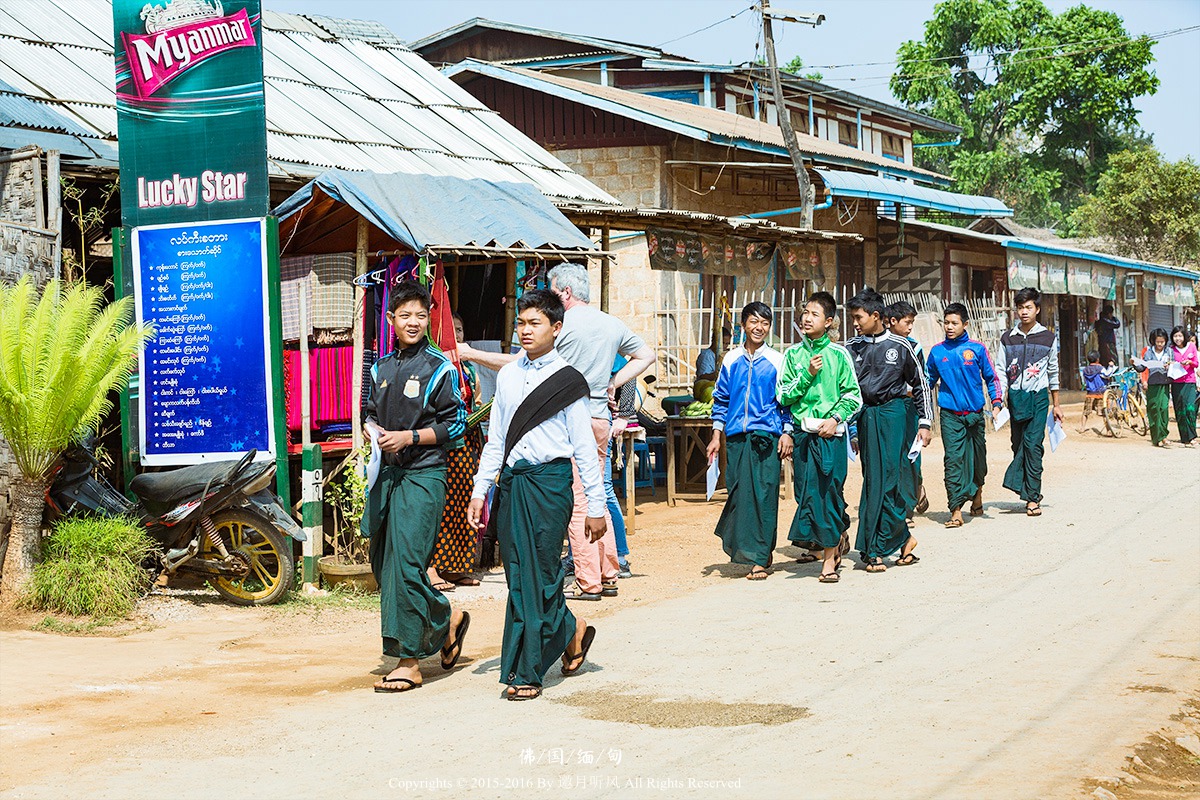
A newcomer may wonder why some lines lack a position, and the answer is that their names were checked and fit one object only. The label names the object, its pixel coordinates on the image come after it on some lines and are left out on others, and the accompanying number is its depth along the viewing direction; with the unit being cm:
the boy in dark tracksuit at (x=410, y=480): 595
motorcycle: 802
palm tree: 761
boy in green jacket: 877
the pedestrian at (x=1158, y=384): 1828
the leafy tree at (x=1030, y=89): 4366
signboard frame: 816
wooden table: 1284
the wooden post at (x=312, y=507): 831
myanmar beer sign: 820
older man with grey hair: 820
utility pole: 1975
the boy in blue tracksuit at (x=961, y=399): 1154
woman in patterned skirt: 885
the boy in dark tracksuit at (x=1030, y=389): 1177
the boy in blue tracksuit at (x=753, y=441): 892
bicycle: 2045
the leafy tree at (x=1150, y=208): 3478
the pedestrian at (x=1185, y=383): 1833
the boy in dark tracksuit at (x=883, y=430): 917
